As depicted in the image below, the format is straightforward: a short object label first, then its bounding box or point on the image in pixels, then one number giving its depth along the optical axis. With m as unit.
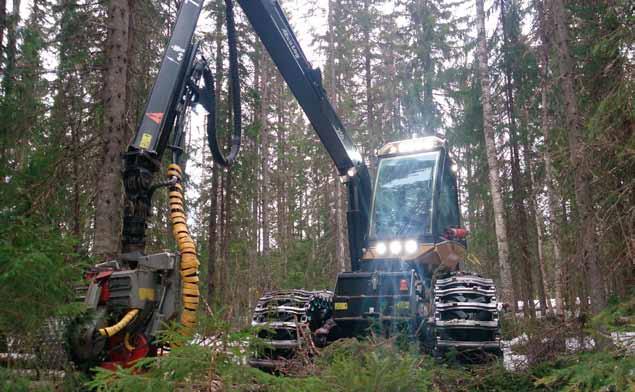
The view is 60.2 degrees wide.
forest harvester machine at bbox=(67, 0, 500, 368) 5.33
